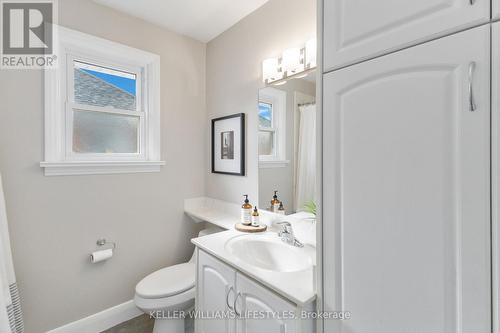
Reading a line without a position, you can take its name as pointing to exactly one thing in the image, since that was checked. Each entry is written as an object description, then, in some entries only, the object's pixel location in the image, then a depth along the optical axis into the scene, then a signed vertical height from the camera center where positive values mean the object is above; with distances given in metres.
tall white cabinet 0.60 -0.04
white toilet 1.54 -0.87
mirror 1.45 +0.14
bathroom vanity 0.95 -0.57
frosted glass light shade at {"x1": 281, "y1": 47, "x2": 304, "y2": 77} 1.50 +0.67
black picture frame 1.97 +0.18
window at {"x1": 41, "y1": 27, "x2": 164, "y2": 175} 1.69 +0.45
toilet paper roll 1.78 -0.69
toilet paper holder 1.85 -0.60
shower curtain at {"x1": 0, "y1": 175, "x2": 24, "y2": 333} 1.31 -0.72
